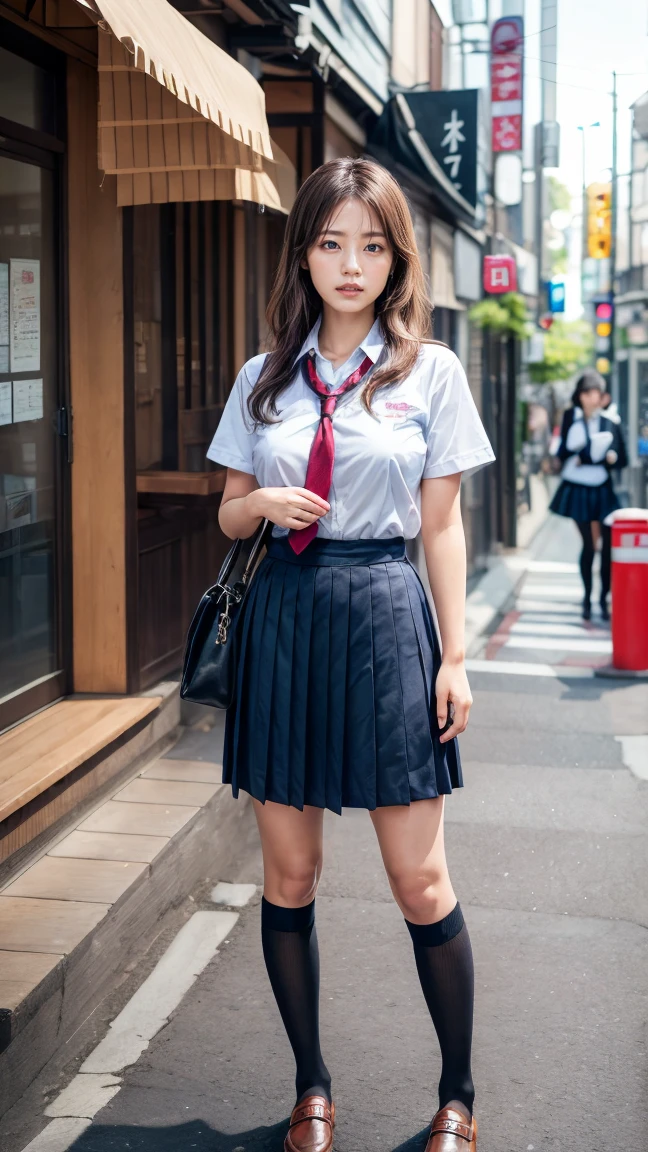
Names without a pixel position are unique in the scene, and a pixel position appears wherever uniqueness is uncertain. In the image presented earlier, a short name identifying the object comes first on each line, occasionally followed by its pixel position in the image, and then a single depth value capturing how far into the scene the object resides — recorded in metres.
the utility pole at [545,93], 12.25
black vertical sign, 10.35
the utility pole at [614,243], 29.39
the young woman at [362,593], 2.78
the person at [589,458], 10.79
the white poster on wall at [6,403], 4.67
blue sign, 26.36
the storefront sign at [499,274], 15.73
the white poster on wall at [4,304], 4.65
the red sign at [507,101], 16.12
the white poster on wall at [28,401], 4.84
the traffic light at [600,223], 33.56
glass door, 4.73
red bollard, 8.47
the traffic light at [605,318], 32.38
